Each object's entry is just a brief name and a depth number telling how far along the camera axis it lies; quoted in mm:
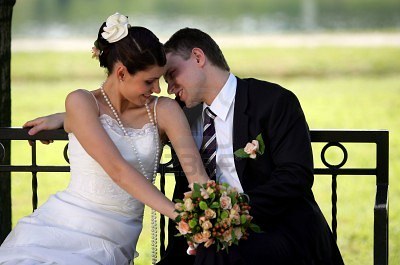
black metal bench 7668
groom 7395
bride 7453
